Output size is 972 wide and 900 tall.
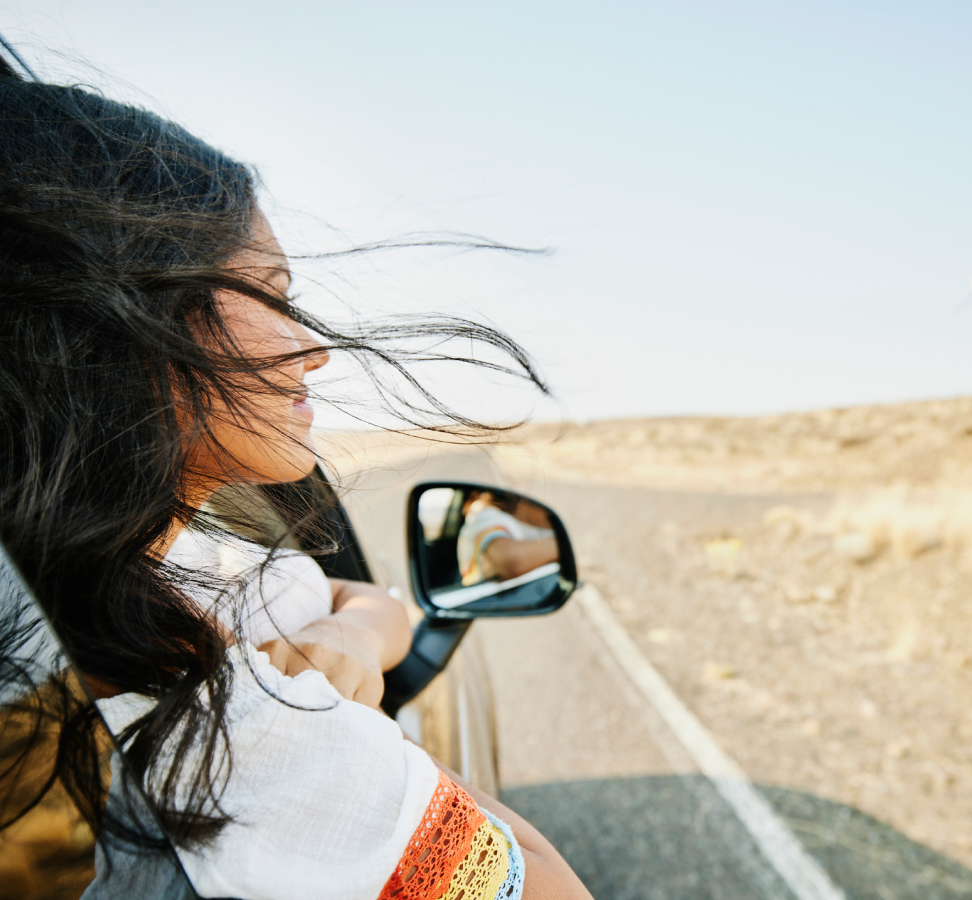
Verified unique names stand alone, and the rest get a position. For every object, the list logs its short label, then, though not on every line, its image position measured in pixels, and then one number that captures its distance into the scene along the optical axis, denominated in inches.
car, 13.9
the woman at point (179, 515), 17.5
